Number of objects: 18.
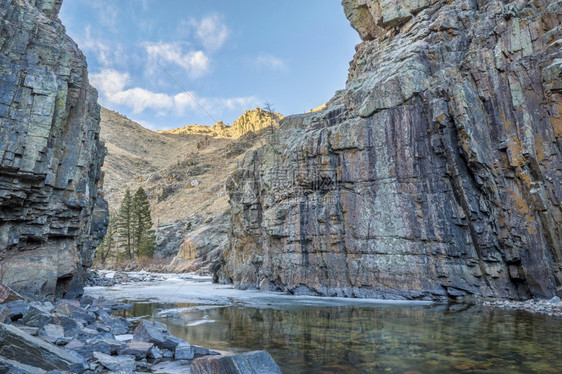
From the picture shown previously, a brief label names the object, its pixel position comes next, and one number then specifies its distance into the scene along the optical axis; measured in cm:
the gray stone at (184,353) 827
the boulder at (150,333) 909
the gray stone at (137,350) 818
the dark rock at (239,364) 644
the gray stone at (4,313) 786
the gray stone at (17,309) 866
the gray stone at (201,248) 4881
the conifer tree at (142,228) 5556
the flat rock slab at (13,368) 489
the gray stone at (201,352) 853
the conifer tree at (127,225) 5789
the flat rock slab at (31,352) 574
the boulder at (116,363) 692
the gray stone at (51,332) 792
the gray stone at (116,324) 1124
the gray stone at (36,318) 861
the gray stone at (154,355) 818
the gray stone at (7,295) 979
